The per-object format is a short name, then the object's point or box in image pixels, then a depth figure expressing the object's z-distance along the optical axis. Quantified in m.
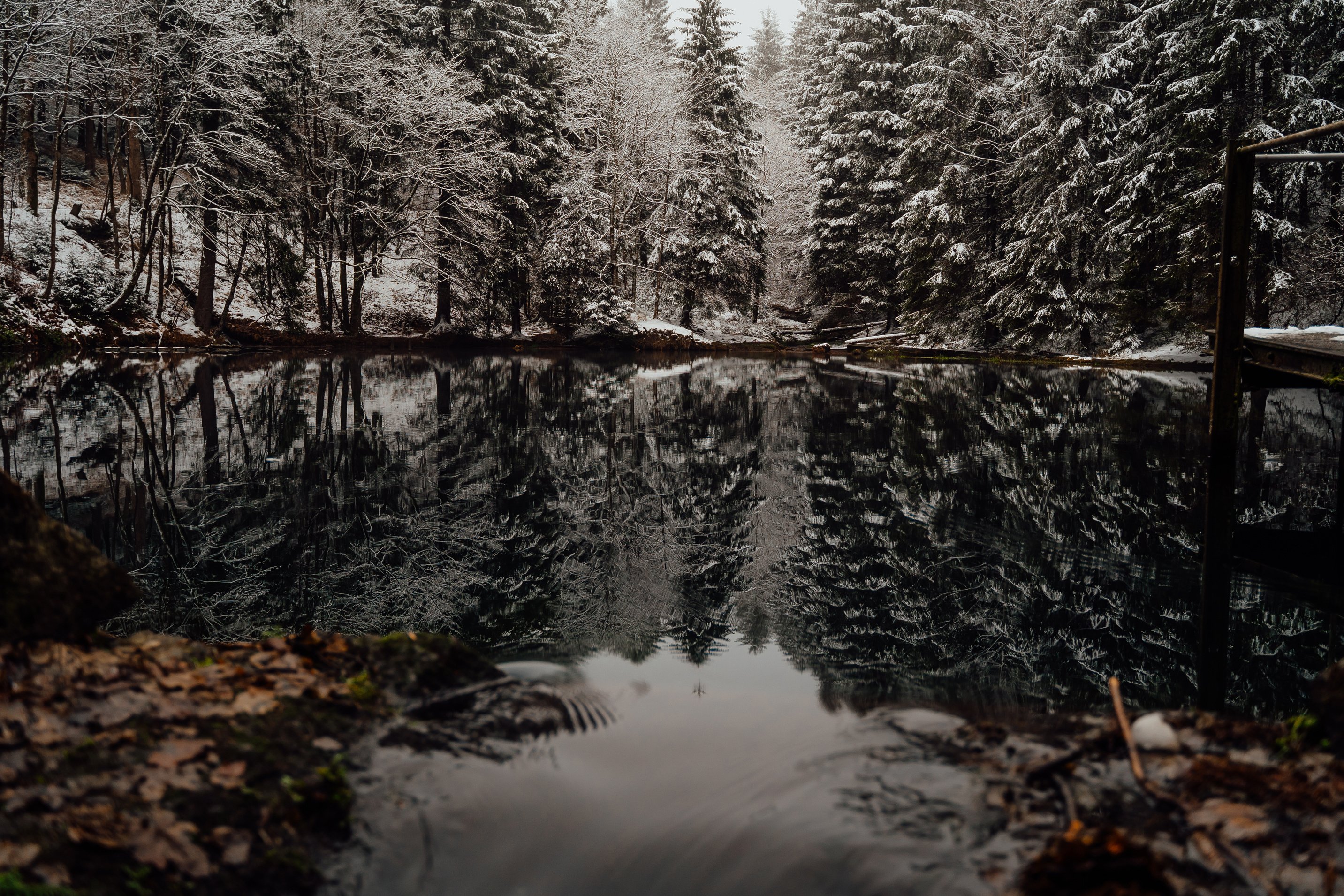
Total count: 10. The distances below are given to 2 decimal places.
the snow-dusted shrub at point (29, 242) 22.28
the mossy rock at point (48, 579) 2.75
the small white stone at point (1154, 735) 2.80
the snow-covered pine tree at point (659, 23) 35.66
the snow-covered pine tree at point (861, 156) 32.97
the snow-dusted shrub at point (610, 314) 31.16
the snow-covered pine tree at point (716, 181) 32.91
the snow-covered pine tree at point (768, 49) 63.50
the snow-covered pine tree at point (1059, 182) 24.84
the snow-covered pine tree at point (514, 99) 30.00
